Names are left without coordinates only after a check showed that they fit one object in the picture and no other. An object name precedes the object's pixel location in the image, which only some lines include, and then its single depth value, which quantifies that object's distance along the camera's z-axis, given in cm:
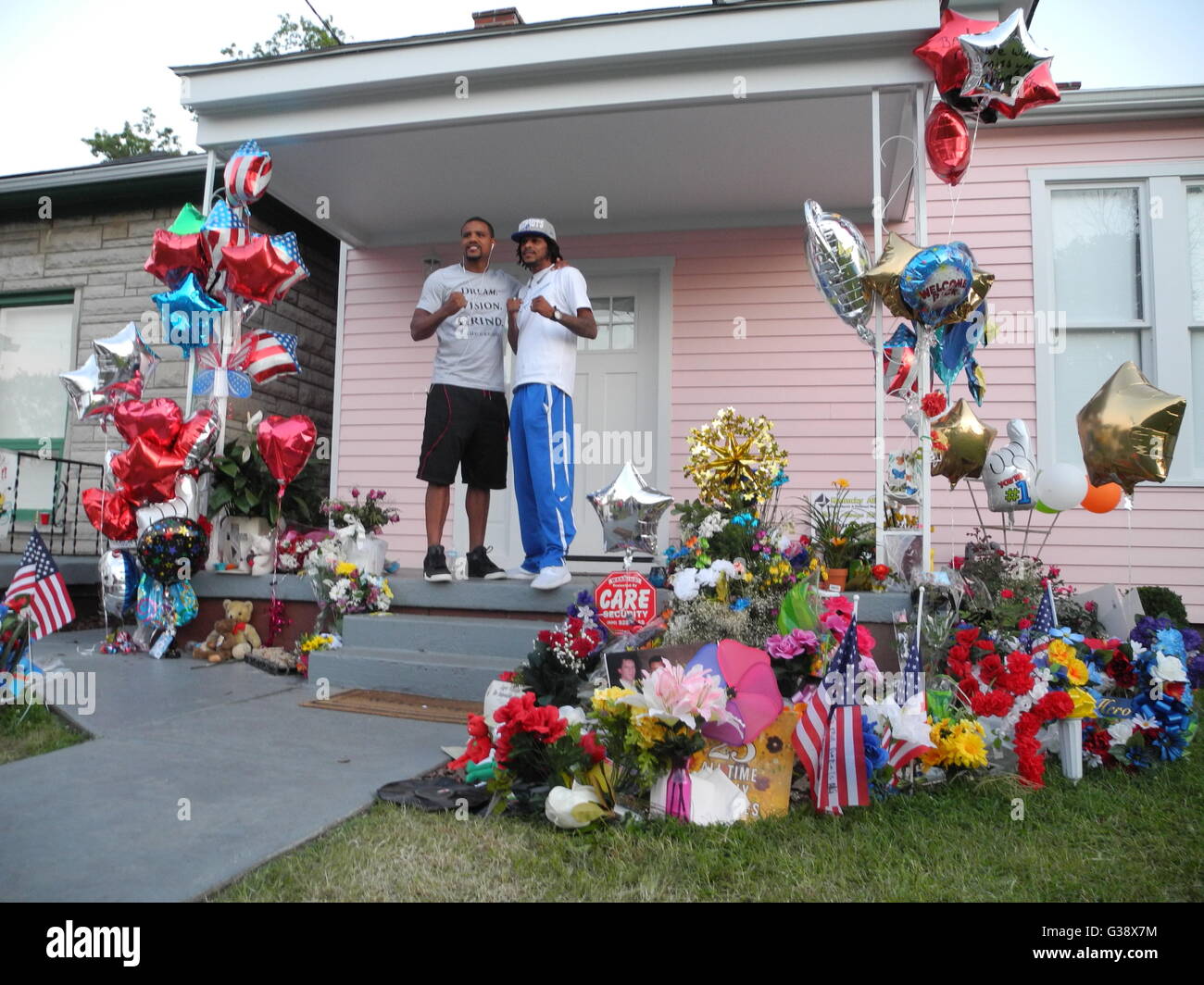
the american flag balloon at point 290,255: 506
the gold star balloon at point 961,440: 427
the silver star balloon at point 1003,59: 370
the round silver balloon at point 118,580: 492
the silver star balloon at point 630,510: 406
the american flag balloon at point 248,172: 496
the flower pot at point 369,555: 474
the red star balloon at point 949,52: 395
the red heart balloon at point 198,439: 488
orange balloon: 434
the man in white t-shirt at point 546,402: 430
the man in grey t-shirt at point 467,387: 454
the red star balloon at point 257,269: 487
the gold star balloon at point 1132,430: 373
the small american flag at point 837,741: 249
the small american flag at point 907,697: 263
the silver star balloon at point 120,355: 494
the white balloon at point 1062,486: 398
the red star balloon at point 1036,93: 383
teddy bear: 487
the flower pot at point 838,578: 407
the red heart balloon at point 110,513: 492
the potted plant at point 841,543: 416
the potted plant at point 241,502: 513
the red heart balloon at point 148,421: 475
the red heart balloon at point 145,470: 475
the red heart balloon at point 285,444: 481
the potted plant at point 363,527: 475
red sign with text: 362
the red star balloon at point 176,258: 490
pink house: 479
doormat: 371
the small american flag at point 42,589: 352
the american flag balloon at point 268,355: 515
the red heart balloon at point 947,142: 411
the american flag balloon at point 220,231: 492
